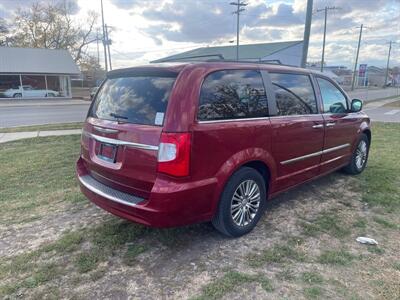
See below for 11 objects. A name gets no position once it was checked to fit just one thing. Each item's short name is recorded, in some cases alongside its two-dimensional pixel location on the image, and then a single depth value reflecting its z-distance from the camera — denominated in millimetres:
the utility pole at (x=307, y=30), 12031
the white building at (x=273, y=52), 48175
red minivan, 2746
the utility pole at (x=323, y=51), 42056
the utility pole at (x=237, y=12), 38747
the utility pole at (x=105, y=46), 35269
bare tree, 46438
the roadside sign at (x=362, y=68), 28422
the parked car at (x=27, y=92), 32969
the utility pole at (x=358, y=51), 54328
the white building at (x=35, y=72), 32844
